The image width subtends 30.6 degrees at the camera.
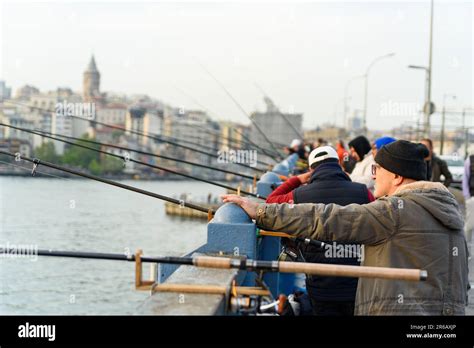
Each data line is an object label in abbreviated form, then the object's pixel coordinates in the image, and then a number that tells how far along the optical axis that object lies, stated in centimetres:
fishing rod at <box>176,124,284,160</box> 1617
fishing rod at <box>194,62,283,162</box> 1483
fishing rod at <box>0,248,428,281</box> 331
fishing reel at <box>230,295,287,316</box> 343
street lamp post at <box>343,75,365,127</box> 7472
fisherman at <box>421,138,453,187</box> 1353
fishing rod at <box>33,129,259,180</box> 983
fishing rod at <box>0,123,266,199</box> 794
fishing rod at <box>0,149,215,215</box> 605
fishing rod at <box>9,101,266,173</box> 1120
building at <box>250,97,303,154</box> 4929
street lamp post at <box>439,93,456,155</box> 4760
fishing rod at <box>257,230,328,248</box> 507
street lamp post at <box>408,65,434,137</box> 3250
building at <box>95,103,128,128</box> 7512
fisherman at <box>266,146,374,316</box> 505
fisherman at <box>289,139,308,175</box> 1745
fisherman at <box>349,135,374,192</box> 889
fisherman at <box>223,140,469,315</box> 362
